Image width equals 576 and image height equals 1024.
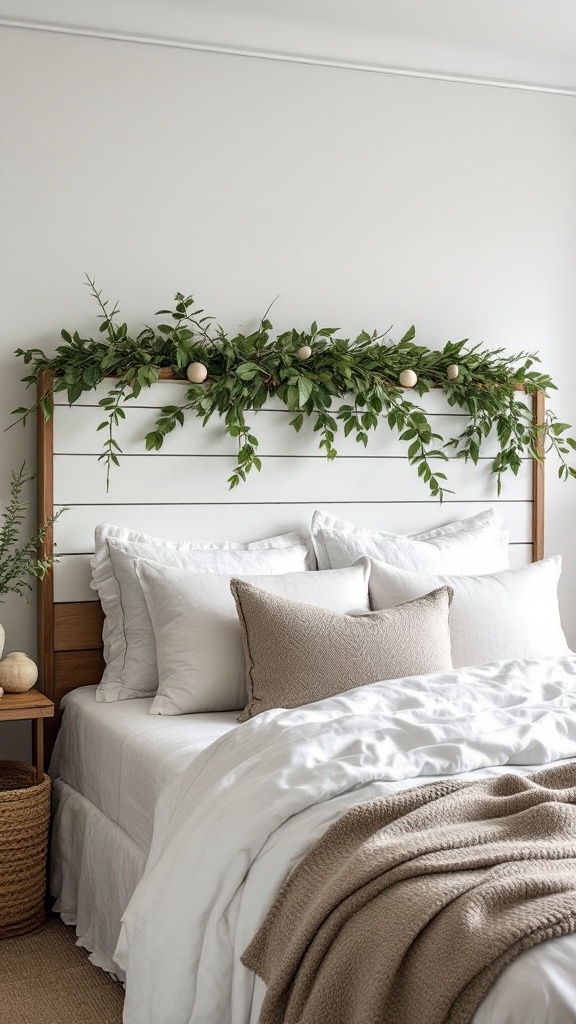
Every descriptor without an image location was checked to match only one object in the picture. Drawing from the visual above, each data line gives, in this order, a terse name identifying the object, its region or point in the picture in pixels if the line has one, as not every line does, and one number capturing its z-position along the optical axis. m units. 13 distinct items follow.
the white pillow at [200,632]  2.79
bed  1.84
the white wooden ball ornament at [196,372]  3.21
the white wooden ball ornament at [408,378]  3.49
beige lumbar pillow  2.57
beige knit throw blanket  1.38
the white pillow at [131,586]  3.00
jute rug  2.35
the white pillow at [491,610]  3.00
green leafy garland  3.18
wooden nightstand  2.75
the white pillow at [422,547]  3.27
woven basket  2.70
